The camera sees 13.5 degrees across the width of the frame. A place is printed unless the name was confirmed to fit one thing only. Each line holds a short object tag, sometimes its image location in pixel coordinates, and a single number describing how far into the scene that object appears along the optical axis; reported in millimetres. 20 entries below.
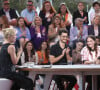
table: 6648
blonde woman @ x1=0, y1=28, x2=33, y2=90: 7023
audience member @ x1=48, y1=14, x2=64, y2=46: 11055
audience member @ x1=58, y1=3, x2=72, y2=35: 11617
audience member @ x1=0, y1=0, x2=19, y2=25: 11586
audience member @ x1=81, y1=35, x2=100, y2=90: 8443
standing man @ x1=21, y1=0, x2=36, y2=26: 11734
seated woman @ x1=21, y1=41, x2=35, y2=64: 8964
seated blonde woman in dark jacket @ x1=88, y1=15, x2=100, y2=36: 11133
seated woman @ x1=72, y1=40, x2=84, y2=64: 9171
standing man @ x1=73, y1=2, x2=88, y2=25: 11781
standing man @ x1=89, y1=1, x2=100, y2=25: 11797
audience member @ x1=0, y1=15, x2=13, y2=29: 10695
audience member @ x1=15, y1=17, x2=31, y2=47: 10961
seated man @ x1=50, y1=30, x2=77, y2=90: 8172
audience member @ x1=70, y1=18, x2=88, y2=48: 11172
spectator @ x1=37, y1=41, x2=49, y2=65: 9656
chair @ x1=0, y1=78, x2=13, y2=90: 6867
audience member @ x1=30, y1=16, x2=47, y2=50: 11037
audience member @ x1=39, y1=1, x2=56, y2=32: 11538
